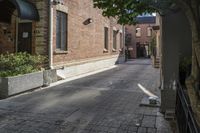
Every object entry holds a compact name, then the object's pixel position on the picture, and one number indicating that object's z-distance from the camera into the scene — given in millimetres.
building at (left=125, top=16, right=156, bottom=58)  45031
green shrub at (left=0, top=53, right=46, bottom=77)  9398
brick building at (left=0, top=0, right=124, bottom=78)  11578
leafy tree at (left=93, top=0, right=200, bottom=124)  3115
